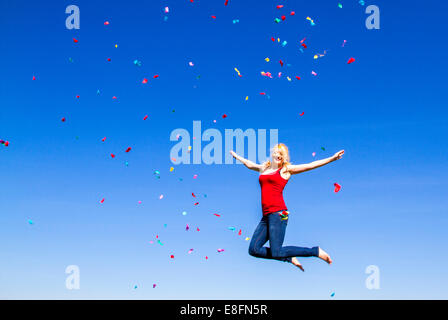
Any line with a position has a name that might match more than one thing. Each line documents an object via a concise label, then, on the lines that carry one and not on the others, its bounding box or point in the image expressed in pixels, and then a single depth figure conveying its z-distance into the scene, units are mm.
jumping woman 9398
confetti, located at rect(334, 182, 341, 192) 9884
